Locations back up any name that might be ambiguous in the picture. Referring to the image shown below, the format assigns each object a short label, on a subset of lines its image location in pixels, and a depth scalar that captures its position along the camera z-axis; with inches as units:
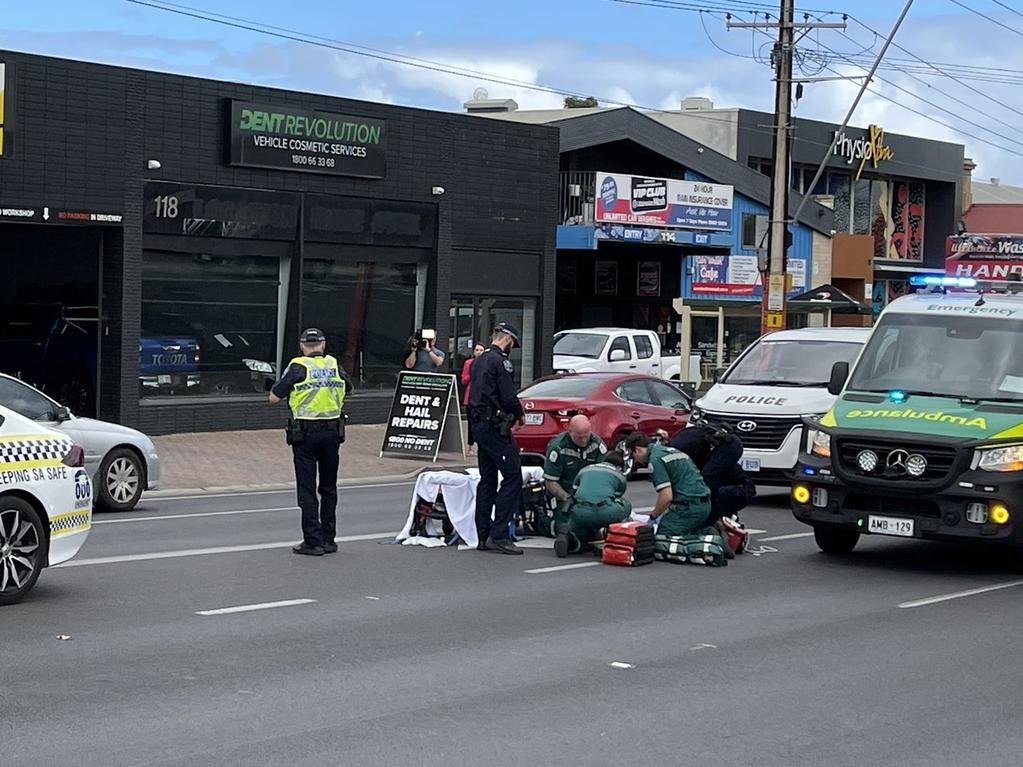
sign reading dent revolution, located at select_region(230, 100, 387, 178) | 1009.5
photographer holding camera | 979.9
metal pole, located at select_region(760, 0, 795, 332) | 1173.1
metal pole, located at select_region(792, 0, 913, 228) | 1078.4
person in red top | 926.4
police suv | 683.4
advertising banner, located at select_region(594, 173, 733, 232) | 1385.3
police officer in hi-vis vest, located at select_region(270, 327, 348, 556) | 504.1
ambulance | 483.8
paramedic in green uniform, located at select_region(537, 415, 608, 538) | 534.6
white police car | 398.3
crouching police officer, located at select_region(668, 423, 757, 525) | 533.3
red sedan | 792.3
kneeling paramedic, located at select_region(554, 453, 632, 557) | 516.4
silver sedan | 642.8
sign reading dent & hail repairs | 914.1
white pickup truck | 1218.6
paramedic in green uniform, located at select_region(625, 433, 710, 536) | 509.7
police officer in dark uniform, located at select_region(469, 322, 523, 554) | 521.7
